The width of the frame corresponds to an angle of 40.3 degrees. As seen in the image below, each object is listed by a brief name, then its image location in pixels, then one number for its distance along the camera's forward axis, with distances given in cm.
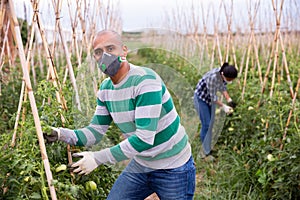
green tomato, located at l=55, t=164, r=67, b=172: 186
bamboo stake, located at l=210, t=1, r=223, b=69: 608
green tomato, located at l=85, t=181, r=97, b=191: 201
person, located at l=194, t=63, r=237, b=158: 362
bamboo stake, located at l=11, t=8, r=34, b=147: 221
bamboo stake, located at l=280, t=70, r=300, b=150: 296
